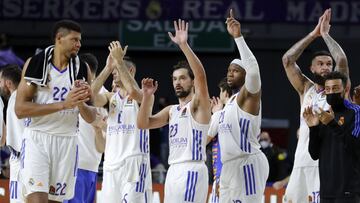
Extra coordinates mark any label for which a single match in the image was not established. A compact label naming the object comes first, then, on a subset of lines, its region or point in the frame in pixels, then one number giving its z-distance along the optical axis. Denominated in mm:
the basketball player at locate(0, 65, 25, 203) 13484
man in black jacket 11453
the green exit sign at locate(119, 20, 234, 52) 21859
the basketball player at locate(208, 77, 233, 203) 12641
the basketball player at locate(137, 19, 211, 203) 12156
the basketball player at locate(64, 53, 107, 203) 14234
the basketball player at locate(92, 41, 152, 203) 13180
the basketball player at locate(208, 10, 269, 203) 12031
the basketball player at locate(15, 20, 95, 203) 11062
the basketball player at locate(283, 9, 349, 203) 12797
